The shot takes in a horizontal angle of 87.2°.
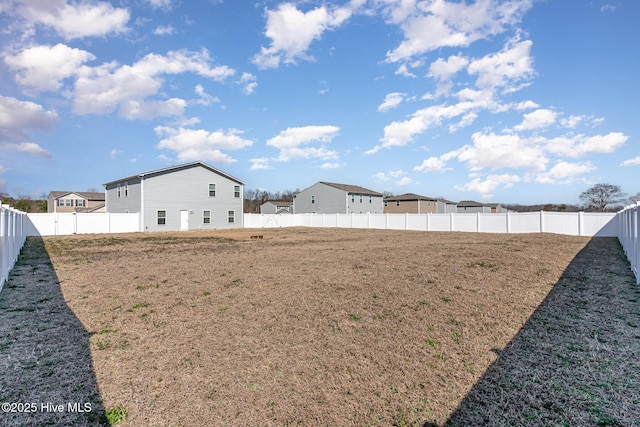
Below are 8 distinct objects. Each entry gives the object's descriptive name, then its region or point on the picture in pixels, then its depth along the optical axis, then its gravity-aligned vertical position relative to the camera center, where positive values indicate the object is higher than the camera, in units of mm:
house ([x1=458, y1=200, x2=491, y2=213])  63894 +1994
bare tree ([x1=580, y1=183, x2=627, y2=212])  44000 +2586
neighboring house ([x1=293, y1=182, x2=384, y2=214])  40562 +2436
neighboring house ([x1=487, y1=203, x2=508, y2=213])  70362 +2008
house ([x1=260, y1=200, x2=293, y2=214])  58875 +2120
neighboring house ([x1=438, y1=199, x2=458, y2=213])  56931 +2026
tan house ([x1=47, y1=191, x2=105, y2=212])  48956 +3109
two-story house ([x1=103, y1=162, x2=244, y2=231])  26266 +1940
